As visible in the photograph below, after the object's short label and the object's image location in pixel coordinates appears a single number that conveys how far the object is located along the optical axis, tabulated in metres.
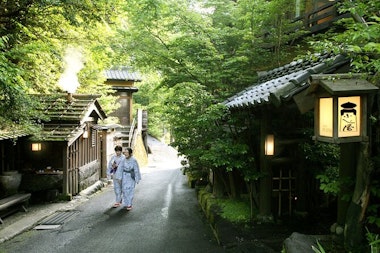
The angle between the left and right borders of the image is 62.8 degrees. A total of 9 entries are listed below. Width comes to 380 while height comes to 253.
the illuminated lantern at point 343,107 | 4.25
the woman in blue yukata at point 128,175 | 11.73
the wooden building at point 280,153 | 7.43
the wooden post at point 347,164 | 5.15
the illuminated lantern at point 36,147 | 12.91
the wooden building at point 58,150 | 12.67
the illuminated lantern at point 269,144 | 7.32
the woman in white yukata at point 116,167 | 12.20
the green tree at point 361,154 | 4.36
